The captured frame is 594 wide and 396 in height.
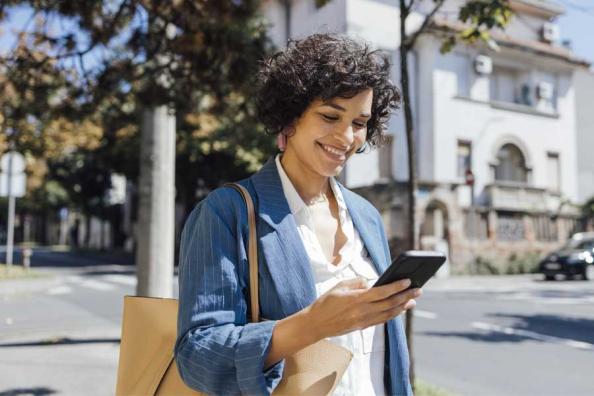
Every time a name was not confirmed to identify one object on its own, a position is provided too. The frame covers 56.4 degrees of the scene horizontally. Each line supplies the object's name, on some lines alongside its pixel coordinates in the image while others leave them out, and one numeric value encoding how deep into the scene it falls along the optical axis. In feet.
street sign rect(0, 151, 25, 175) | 38.55
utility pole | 18.34
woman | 4.09
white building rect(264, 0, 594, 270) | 69.21
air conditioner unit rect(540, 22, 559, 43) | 81.51
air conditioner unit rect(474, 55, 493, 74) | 73.41
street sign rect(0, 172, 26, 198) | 37.82
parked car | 37.01
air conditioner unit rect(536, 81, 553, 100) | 79.97
